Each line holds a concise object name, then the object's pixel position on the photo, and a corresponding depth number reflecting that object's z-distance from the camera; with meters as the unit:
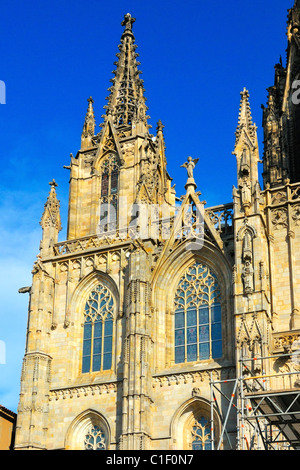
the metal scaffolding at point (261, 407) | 23.78
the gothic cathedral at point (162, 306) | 32.66
